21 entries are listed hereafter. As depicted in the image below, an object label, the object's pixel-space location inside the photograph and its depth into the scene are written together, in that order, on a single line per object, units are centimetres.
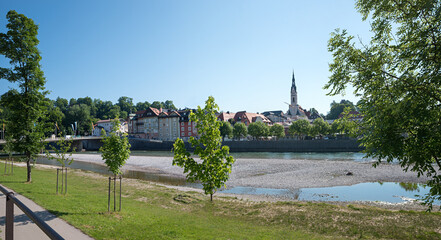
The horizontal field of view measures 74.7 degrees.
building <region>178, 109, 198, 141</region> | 11983
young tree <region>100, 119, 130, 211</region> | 1434
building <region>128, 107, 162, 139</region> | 13212
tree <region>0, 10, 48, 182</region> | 1792
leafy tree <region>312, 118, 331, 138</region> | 9912
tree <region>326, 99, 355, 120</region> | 16725
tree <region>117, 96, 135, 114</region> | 19366
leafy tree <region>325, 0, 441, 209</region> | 643
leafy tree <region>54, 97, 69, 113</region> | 15973
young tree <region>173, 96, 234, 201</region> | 1596
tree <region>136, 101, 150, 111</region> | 19712
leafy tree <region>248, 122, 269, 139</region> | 10244
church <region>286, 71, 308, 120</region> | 17575
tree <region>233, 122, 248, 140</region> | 10467
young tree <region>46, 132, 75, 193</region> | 1623
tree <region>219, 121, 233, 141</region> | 10225
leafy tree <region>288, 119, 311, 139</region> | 10088
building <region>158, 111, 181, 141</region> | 12481
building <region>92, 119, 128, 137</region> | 14488
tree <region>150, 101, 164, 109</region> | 18750
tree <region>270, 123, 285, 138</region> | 10331
